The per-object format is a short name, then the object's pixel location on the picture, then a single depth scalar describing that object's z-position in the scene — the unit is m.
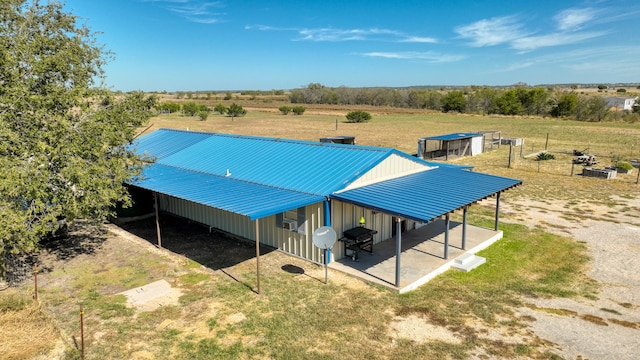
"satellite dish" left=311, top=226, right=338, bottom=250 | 11.37
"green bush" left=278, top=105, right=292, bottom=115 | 90.77
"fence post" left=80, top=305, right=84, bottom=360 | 7.92
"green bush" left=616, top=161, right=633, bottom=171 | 28.05
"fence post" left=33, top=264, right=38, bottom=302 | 10.54
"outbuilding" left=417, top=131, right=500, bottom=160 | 33.62
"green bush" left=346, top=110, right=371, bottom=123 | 69.12
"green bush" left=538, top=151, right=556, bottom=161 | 33.66
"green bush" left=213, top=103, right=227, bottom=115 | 86.04
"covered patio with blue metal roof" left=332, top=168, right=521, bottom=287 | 11.16
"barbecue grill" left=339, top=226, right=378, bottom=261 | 12.75
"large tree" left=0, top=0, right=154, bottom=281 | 9.80
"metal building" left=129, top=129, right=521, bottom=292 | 12.06
